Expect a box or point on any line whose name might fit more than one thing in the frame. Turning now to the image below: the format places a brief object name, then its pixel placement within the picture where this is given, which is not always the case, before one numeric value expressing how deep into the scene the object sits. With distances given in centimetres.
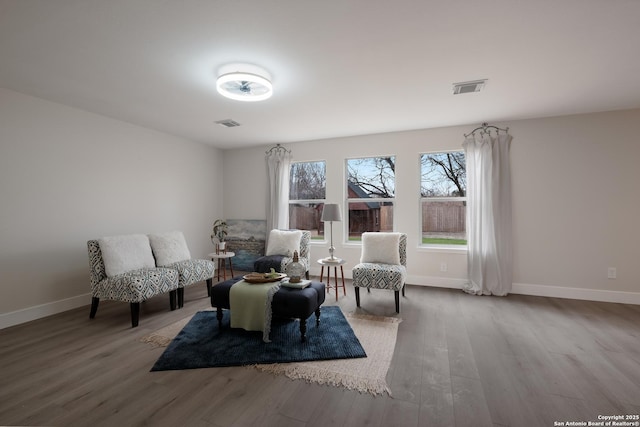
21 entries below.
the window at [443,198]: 447
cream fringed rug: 198
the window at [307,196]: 532
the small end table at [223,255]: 437
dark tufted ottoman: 254
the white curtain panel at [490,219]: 404
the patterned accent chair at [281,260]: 419
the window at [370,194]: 483
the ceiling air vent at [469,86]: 287
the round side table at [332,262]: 387
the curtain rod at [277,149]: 543
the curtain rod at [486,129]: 411
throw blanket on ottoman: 260
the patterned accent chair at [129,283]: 293
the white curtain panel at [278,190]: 536
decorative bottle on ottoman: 280
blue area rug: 226
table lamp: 412
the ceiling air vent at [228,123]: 412
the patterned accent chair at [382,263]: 339
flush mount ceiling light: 257
